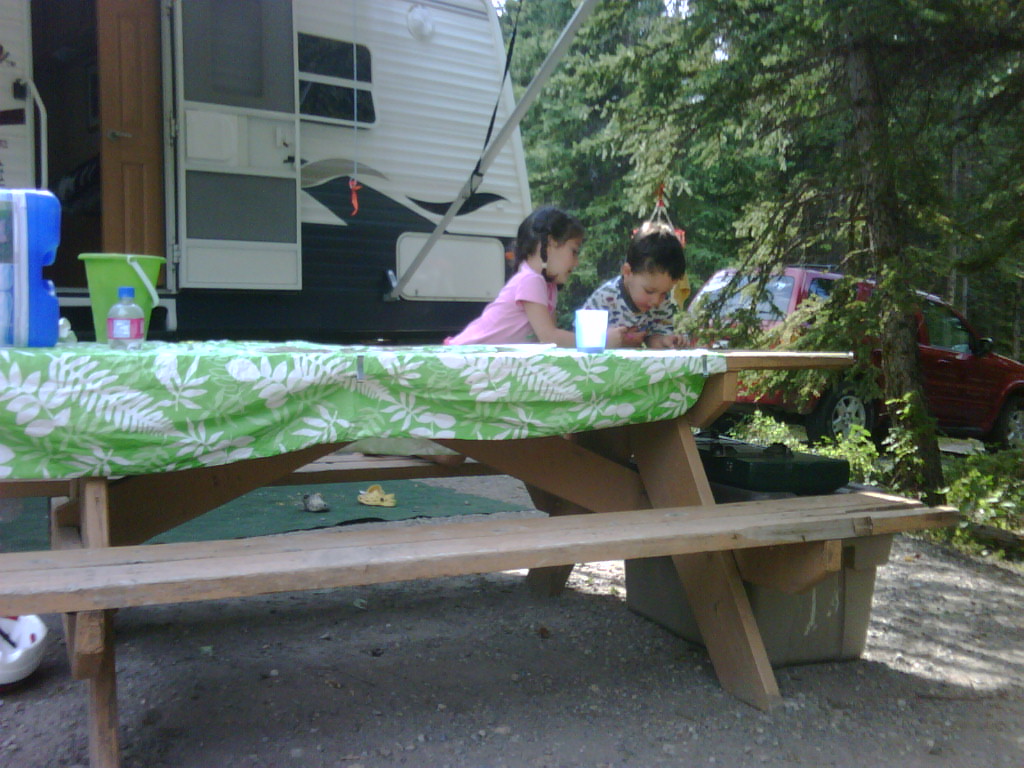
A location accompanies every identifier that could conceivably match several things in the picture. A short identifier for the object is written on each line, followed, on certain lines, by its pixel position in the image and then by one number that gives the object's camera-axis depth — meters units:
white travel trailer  4.83
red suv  7.61
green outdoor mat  4.25
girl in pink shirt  3.23
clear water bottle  2.24
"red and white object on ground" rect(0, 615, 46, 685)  2.56
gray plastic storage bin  2.83
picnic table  1.95
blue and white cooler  2.05
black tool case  2.94
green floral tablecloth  2.00
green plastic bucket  2.34
